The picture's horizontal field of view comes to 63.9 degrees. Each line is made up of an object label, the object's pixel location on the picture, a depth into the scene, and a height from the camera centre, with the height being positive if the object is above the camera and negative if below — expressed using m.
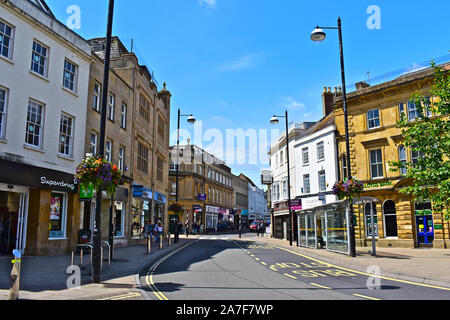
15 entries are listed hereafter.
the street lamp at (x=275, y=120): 27.23 +7.41
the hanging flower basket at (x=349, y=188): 17.44 +1.49
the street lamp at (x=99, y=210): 9.49 +0.23
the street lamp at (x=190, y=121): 27.14 +7.40
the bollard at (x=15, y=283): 6.91 -1.20
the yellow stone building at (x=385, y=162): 24.05 +4.18
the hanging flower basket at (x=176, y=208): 28.59 +0.90
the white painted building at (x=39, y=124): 14.36 +4.20
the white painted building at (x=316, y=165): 29.91 +4.81
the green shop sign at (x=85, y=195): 16.97 +1.13
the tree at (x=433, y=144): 15.43 +3.34
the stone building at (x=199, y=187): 53.31 +5.20
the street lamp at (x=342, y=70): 16.30 +7.18
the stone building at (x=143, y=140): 25.56 +6.28
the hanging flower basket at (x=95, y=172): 9.91 +1.29
